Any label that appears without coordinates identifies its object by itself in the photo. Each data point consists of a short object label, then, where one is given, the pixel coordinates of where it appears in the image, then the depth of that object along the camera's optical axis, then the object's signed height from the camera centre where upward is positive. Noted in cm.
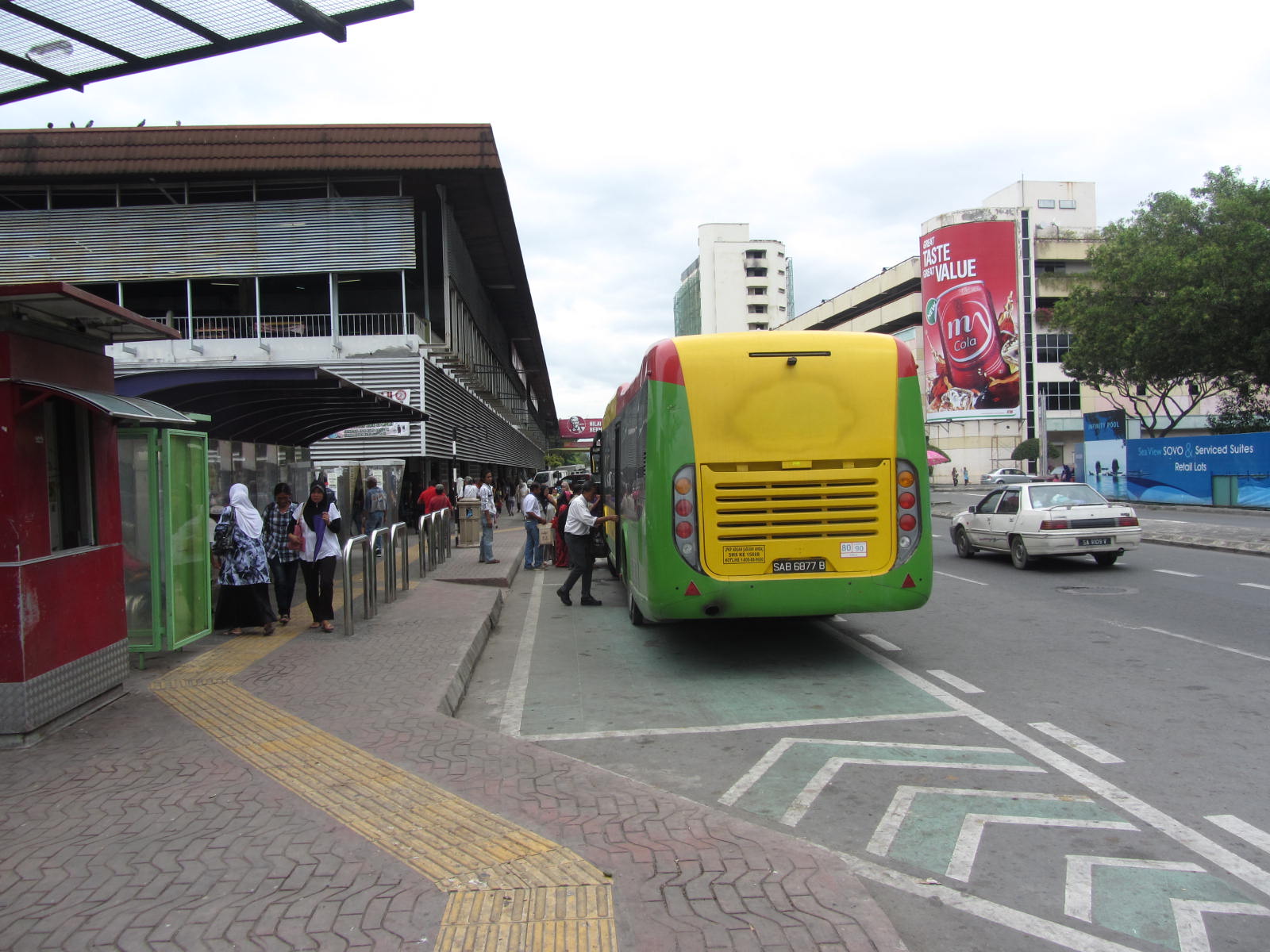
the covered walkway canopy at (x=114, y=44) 443 +224
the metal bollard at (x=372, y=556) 1059 -102
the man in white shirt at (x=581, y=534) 1191 -96
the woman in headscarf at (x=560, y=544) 1758 -163
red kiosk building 548 -20
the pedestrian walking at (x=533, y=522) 1683 -113
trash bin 2214 -149
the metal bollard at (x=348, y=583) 912 -118
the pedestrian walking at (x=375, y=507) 1977 -86
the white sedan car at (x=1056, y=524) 1438 -119
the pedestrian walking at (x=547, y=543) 1844 -172
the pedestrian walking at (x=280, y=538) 997 -76
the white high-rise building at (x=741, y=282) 11731 +2308
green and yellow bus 761 -20
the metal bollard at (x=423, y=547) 1539 -141
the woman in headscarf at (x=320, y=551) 977 -89
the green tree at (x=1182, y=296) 3161 +573
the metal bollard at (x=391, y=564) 1190 -130
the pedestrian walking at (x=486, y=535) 1725 -136
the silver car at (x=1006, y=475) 5319 -140
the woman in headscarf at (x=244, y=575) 937 -111
